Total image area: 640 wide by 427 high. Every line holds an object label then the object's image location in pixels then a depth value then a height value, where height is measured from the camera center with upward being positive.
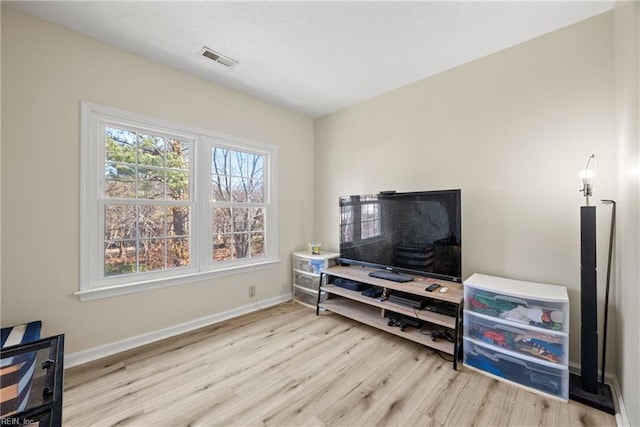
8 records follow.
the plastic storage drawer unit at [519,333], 1.62 -0.80
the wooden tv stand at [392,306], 2.03 -0.85
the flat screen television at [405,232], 2.15 -0.19
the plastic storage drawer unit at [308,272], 3.14 -0.75
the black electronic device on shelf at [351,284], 2.80 -0.79
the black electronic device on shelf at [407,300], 2.28 -0.79
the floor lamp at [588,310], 1.60 -0.60
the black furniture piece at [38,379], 0.87 -0.66
